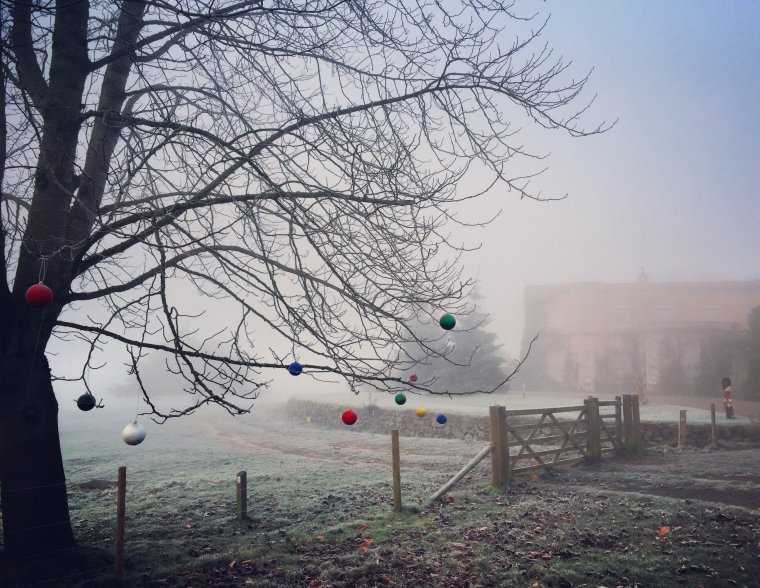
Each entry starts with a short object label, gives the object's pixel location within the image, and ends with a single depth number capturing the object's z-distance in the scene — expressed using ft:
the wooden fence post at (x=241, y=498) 27.71
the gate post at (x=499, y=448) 33.37
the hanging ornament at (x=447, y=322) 14.44
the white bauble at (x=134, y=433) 18.98
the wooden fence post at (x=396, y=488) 27.73
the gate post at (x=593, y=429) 41.93
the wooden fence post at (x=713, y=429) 51.53
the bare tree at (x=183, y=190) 17.43
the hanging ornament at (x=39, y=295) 12.44
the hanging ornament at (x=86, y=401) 15.52
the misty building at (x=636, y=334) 118.52
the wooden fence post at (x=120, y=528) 19.71
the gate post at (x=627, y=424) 45.98
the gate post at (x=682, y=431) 52.07
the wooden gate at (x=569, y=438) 33.60
